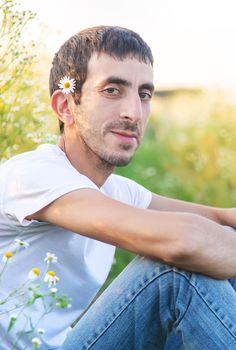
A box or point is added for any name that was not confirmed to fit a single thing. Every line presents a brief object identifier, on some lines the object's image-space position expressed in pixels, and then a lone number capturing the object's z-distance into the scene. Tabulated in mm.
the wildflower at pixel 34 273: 2086
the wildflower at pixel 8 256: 2096
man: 2348
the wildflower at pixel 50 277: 2133
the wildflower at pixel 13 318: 1926
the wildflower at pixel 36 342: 1928
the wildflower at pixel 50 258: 2197
